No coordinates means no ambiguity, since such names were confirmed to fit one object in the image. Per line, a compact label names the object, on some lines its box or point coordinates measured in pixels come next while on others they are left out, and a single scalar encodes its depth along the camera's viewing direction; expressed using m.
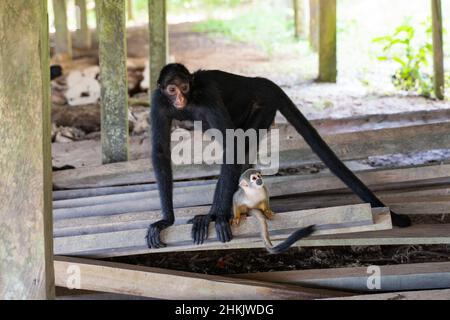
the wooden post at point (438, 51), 9.76
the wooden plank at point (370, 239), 5.16
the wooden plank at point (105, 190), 6.33
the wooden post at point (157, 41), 7.72
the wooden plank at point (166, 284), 4.92
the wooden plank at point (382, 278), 4.92
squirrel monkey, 4.70
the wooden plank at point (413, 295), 4.63
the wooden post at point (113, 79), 6.63
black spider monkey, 5.06
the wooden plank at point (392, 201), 5.49
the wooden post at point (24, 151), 3.49
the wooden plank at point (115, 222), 5.39
